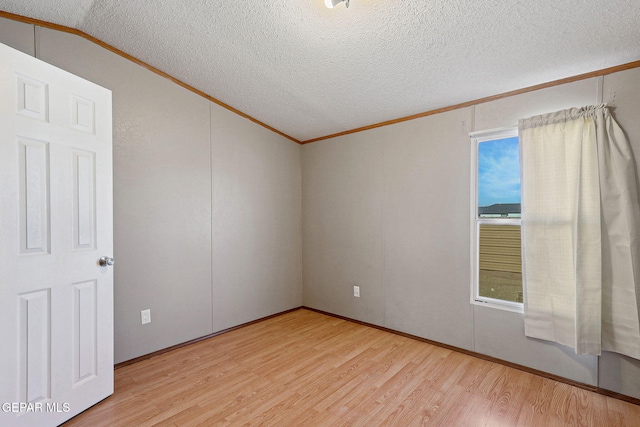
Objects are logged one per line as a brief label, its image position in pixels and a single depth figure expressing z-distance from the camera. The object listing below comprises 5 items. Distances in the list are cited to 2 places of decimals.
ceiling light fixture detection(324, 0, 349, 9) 1.61
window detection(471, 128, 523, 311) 2.55
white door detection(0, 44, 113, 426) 1.54
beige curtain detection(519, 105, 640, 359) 1.95
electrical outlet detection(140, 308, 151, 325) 2.56
